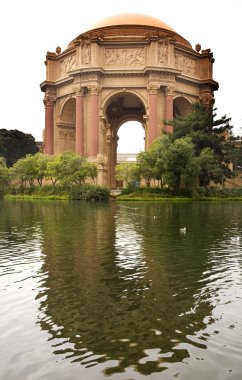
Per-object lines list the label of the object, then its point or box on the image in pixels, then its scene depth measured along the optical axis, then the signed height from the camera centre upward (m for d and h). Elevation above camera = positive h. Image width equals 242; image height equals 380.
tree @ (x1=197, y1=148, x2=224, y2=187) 39.84 +2.17
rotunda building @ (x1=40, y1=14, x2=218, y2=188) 48.59 +14.41
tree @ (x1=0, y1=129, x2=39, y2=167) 67.06 +7.86
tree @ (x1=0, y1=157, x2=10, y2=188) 48.72 +1.88
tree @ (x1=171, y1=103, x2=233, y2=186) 42.72 +6.24
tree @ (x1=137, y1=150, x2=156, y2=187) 39.69 +2.59
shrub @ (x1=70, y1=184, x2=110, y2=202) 37.44 -0.32
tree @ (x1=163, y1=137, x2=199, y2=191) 37.05 +2.41
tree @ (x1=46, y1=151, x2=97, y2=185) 40.22 +2.16
